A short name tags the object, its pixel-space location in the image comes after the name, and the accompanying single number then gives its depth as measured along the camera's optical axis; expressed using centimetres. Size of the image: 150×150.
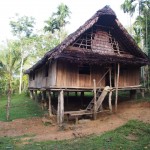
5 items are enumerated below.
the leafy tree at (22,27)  2692
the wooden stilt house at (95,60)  1003
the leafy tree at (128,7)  2091
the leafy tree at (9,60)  1160
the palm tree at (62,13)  2448
